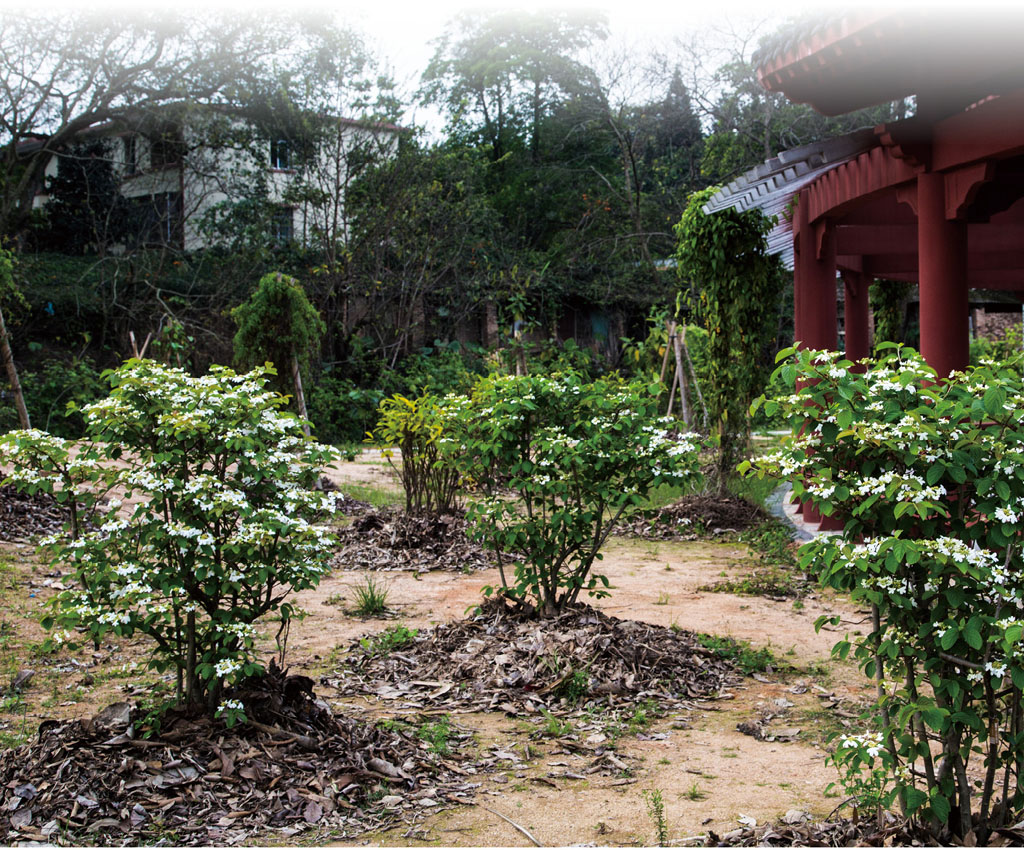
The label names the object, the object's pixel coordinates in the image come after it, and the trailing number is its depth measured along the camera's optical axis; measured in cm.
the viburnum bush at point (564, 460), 502
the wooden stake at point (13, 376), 965
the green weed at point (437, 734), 376
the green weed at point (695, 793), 327
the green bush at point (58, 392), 1606
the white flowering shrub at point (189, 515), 331
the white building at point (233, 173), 1914
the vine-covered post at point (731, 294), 936
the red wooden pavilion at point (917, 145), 428
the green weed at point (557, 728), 399
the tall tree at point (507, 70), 2595
